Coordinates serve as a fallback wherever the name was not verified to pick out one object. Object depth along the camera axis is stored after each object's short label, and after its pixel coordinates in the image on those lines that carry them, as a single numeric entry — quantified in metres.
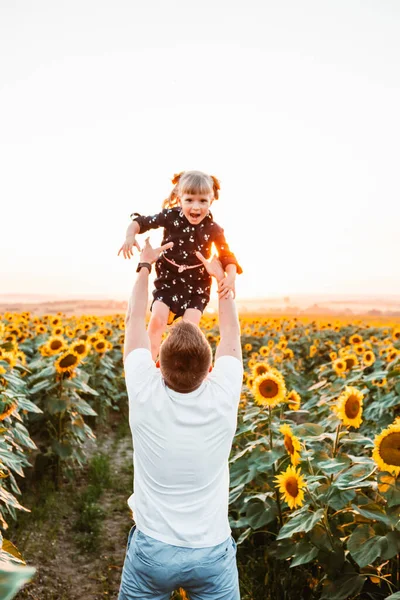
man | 2.06
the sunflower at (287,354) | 8.99
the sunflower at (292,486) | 2.94
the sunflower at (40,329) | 9.72
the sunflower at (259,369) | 4.89
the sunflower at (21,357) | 5.97
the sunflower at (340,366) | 6.40
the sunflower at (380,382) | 5.86
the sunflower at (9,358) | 4.45
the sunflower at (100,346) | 7.84
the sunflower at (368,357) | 7.19
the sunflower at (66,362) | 5.12
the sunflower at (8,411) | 3.27
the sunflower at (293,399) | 4.54
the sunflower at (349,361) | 6.58
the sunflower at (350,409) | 3.40
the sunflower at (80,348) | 5.86
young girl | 3.96
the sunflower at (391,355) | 7.34
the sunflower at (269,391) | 3.89
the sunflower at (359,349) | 8.86
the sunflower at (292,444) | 3.06
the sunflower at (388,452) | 2.62
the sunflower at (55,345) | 6.09
